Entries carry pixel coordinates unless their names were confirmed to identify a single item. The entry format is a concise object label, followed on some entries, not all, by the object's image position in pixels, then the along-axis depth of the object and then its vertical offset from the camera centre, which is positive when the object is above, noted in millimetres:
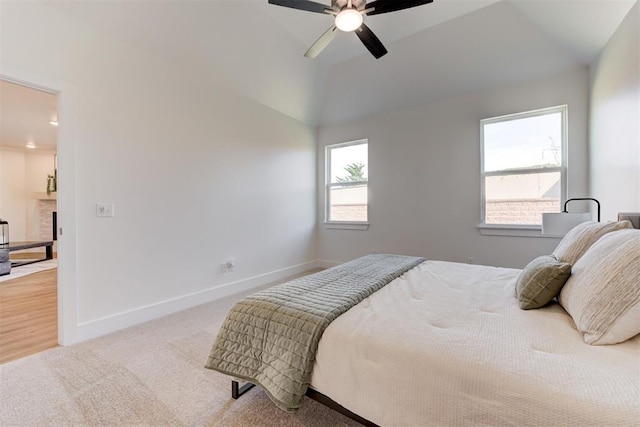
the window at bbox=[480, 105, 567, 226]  3236 +598
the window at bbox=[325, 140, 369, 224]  4660 +568
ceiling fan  1902 +1476
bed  808 -501
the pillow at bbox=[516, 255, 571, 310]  1340 -351
